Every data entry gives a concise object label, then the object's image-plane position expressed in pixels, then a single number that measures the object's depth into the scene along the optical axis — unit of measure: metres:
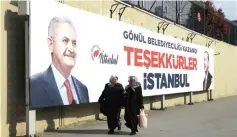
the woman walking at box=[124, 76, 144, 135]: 10.58
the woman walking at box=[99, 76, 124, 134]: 10.72
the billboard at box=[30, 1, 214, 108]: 9.95
